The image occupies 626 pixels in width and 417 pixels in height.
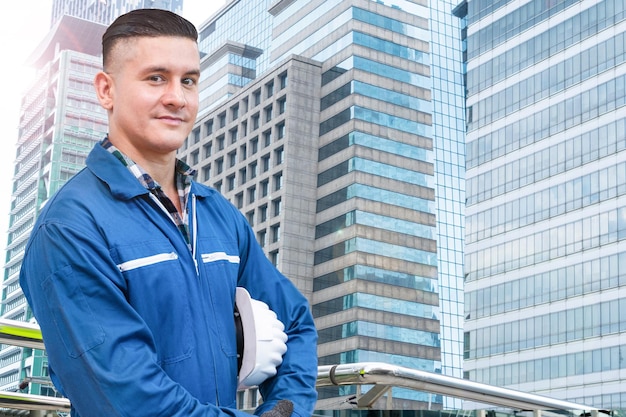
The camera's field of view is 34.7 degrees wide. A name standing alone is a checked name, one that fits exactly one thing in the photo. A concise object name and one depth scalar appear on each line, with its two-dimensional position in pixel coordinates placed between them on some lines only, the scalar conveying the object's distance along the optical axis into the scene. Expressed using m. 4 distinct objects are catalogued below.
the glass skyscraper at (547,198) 60.88
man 1.79
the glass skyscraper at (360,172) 81.75
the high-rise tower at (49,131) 133.00
